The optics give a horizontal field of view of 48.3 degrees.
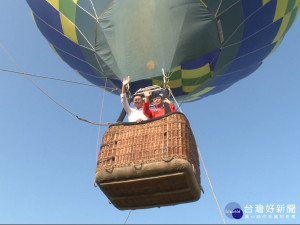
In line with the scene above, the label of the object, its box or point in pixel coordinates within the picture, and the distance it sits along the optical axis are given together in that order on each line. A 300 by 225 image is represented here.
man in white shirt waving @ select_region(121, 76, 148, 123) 3.11
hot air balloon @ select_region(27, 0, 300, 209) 3.94
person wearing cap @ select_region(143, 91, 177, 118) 3.02
